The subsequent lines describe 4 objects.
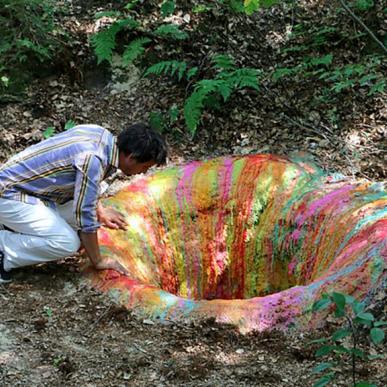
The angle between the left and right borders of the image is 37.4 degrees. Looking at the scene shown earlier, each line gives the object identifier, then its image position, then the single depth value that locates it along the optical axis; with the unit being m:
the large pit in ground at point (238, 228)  4.31
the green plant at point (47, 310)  3.70
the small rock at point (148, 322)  3.62
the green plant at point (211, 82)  5.53
